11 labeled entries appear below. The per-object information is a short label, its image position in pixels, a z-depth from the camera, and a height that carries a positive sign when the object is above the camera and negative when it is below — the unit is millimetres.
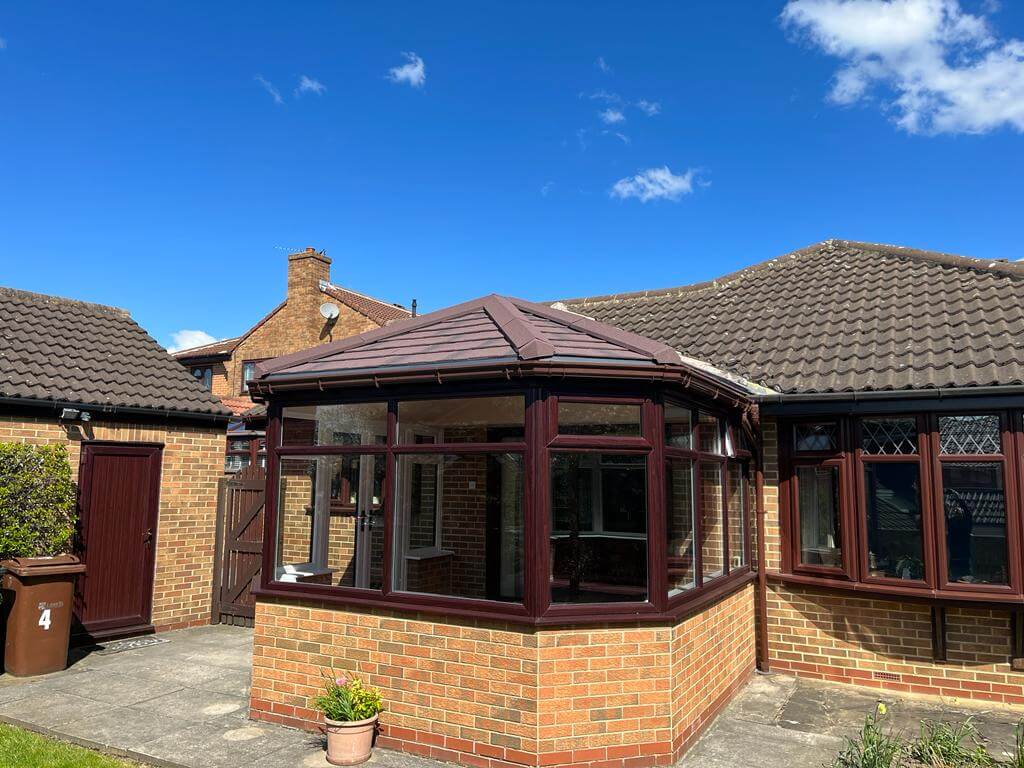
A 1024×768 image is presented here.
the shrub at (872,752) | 4406 -1745
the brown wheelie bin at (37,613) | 7227 -1487
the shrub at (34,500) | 7289 -351
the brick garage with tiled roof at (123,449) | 8547 +244
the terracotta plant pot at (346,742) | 5090 -1928
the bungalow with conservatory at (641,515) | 5113 -430
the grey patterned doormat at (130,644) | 8344 -2117
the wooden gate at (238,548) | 9742 -1073
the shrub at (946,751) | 4617 -1832
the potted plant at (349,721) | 5102 -1792
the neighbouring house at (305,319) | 23031 +4941
